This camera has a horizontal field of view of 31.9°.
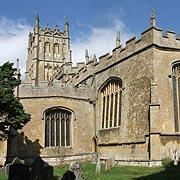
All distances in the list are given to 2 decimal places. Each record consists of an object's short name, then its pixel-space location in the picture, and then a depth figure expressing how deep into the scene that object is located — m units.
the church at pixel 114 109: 18.14
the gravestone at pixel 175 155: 17.22
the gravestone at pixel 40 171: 10.68
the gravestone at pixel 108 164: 16.42
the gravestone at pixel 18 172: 9.66
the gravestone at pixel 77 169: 9.70
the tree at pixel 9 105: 16.97
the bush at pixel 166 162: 16.89
